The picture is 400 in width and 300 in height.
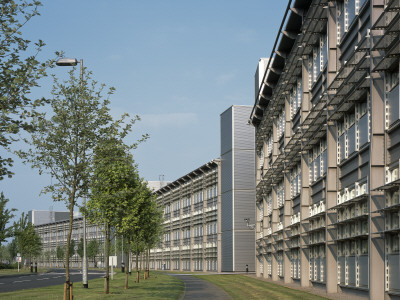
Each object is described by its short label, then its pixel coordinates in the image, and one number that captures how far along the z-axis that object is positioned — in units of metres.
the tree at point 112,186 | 24.48
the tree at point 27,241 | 108.38
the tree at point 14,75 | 15.08
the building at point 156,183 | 171.27
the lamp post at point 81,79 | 29.35
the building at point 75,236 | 173.12
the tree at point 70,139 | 23.03
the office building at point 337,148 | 21.08
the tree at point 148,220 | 45.09
